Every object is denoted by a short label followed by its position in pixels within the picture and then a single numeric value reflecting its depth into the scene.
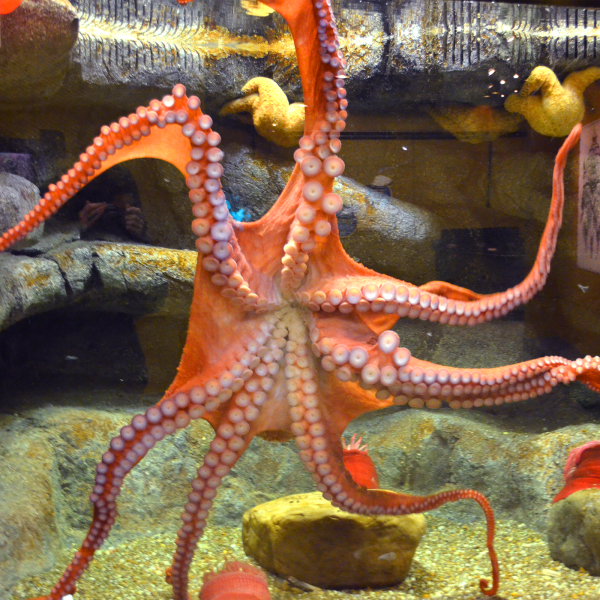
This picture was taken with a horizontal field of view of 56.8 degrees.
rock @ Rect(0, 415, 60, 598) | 1.06
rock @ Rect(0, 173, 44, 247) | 1.03
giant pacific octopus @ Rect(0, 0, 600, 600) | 1.00
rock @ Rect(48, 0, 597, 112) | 1.15
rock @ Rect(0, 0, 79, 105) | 0.97
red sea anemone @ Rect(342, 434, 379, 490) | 1.25
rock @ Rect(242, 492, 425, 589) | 1.22
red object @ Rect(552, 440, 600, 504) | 1.37
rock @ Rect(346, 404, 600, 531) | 1.41
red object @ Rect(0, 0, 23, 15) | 0.90
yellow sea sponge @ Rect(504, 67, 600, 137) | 1.31
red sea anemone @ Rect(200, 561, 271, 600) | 1.08
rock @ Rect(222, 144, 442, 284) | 1.20
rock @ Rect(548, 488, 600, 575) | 1.30
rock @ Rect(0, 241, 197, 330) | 1.16
